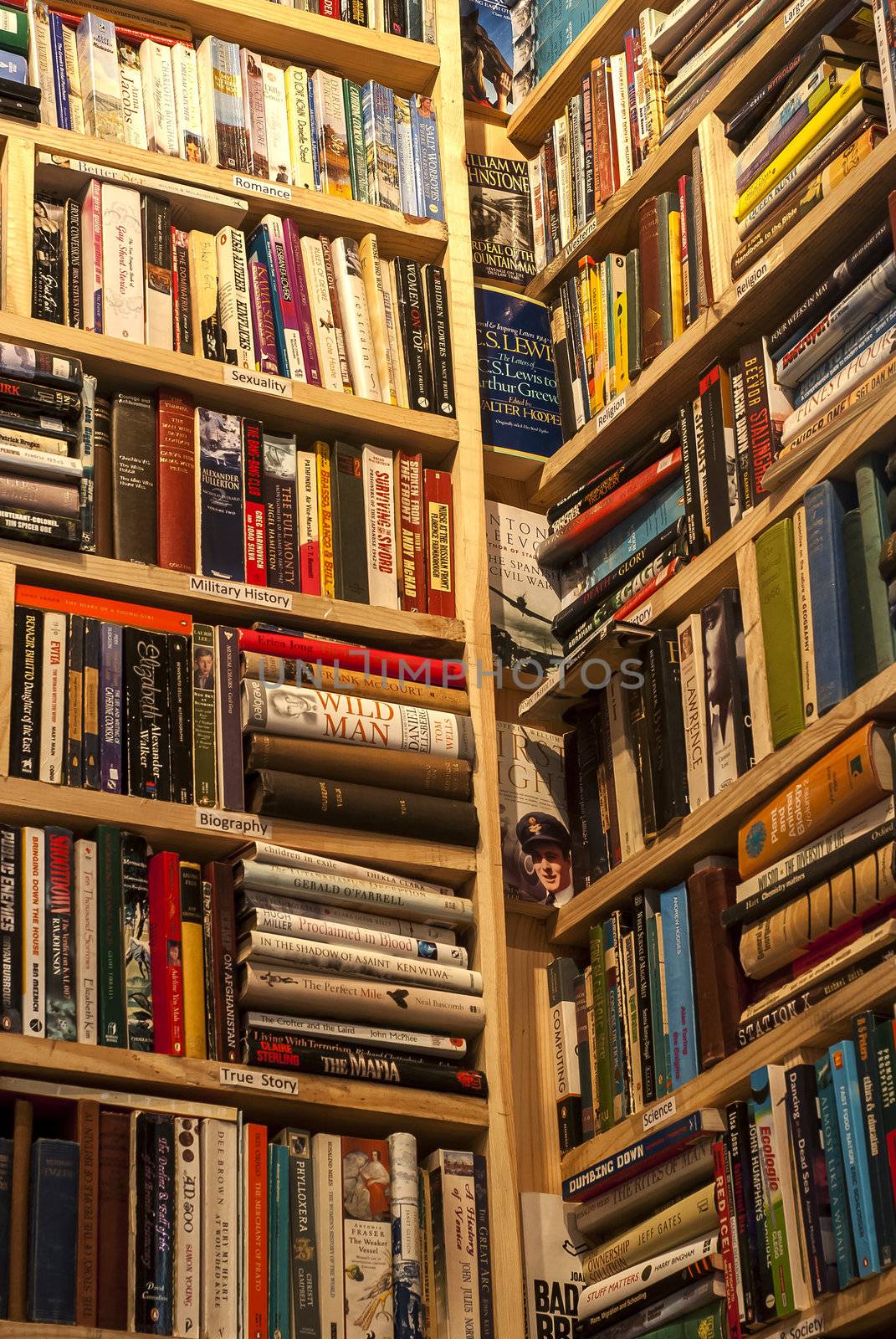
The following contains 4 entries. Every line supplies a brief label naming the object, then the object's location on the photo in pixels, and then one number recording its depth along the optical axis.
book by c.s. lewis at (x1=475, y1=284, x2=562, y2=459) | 3.28
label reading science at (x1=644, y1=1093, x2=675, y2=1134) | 2.57
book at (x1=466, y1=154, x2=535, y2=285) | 3.46
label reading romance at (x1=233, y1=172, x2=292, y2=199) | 3.02
